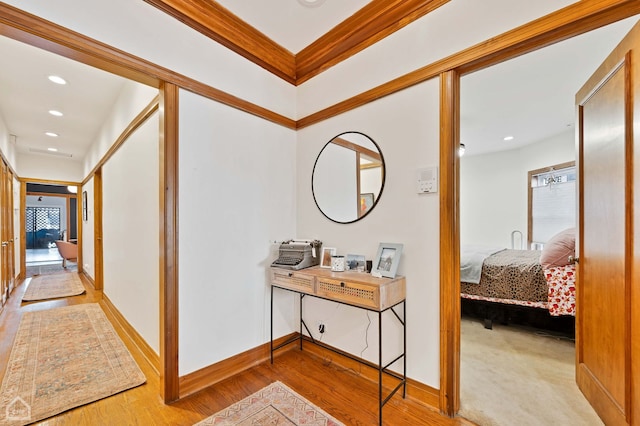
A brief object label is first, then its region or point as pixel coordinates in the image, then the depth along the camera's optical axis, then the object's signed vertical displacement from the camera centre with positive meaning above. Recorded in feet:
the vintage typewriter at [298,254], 7.35 -1.18
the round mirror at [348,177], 6.89 +0.96
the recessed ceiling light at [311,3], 6.34 +4.94
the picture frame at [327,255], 7.43 -1.19
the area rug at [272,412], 5.20 -4.03
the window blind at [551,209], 14.37 +0.10
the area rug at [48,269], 20.41 -4.49
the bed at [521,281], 8.36 -2.38
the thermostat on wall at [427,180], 5.66 +0.67
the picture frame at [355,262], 6.76 -1.28
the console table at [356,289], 5.41 -1.72
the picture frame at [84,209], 18.13 +0.31
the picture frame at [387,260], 5.96 -1.10
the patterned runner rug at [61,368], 5.66 -4.04
